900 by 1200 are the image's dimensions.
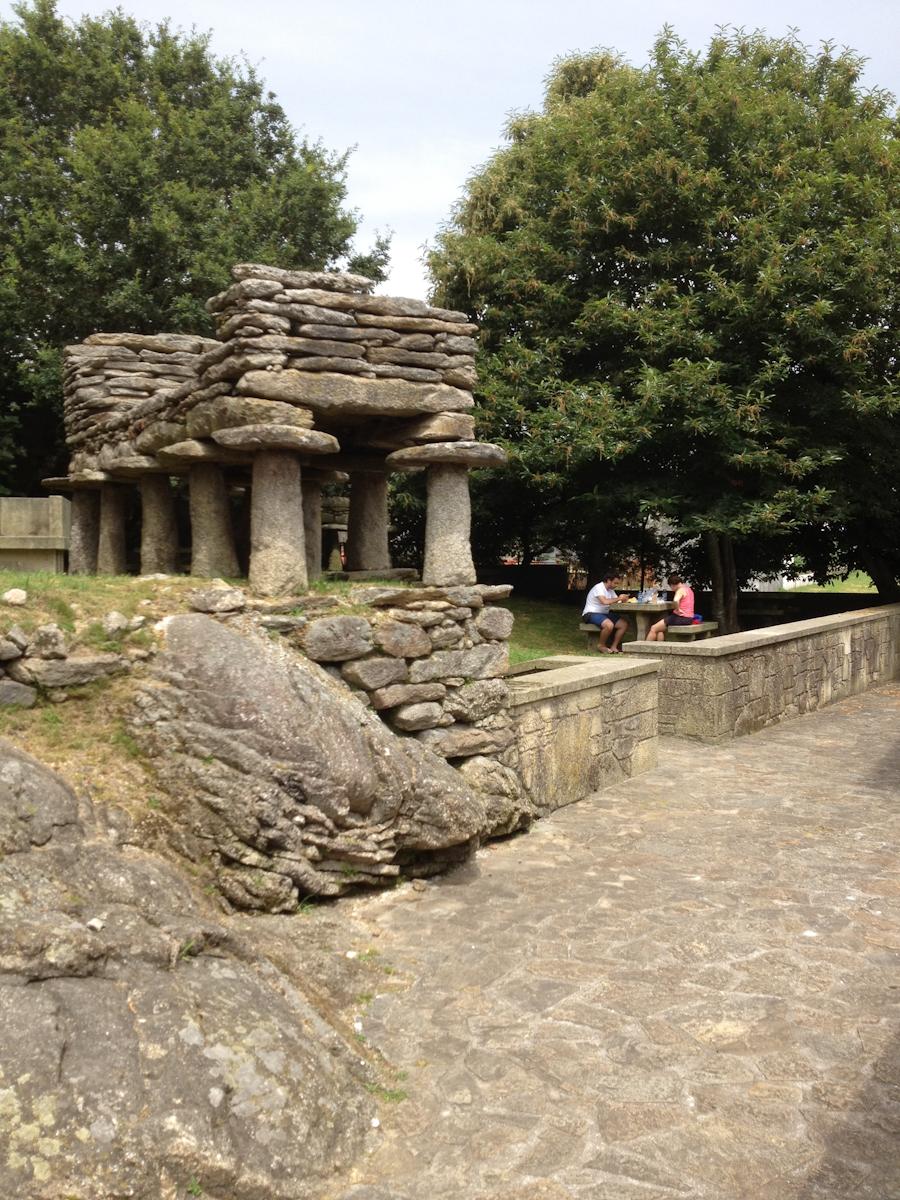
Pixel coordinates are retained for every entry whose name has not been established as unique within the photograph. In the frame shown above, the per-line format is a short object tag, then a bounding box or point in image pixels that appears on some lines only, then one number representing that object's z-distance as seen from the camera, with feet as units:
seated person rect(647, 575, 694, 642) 39.78
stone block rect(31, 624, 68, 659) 15.94
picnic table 40.68
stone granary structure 19.75
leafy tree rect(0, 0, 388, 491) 51.19
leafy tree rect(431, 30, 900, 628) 43.52
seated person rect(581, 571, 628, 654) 40.96
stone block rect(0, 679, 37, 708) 15.48
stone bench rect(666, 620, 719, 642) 38.99
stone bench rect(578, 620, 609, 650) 41.37
